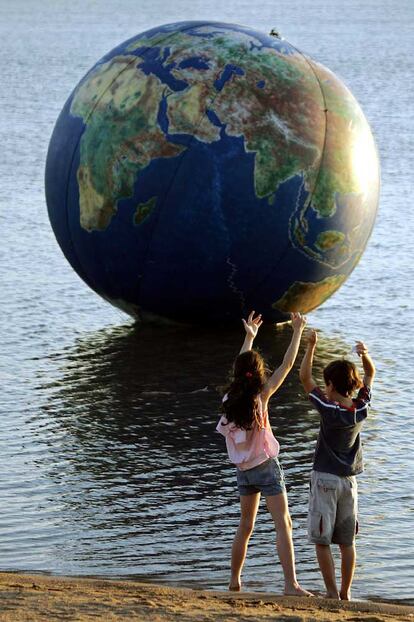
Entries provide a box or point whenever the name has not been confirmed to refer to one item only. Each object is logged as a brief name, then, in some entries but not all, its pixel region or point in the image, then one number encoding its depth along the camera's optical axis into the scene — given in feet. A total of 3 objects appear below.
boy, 47.79
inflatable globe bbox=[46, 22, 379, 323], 75.53
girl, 48.00
